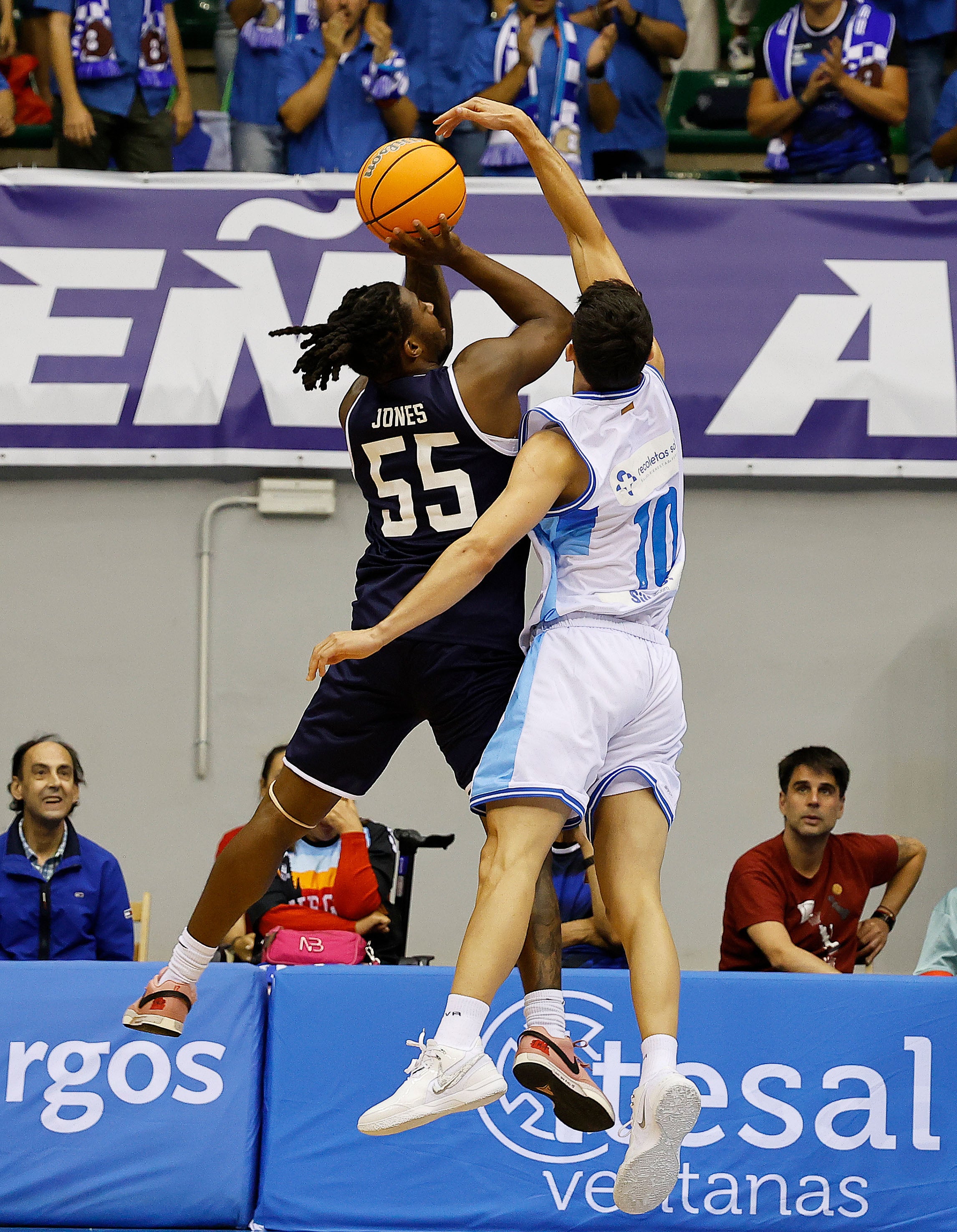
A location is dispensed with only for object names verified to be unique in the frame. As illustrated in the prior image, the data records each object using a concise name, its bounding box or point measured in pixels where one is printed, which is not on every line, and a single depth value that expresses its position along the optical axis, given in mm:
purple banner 16500
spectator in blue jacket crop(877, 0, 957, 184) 17844
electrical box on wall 16578
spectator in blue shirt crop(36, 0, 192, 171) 16937
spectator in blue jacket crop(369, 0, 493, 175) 17531
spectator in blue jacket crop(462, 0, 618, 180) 17078
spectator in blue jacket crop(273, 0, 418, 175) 17062
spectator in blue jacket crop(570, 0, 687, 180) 17922
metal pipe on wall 16359
